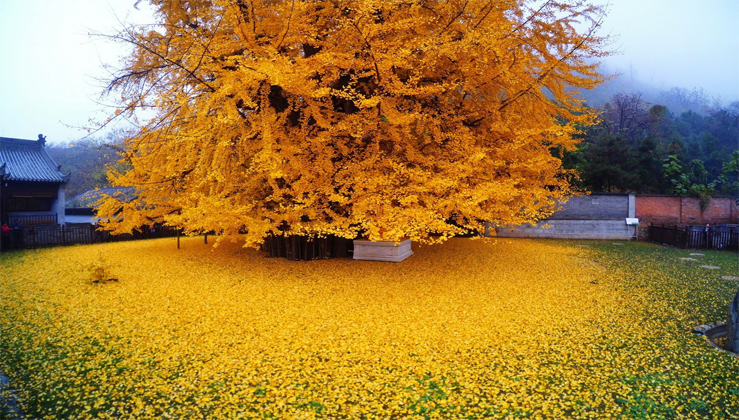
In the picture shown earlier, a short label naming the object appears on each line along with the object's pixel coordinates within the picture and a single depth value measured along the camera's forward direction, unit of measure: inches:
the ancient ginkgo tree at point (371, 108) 286.4
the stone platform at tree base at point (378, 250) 417.4
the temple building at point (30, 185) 686.5
